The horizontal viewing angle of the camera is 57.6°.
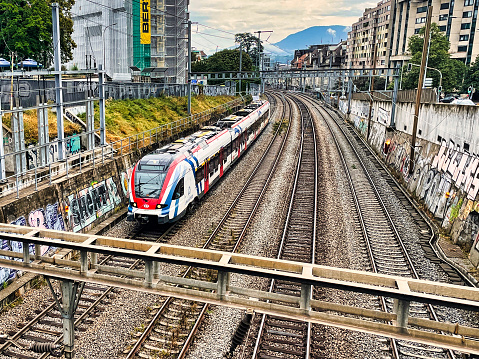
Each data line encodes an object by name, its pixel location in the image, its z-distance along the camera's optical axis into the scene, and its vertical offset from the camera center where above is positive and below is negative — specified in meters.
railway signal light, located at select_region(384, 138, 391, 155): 31.17 -3.86
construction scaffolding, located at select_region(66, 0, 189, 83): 58.00 +6.02
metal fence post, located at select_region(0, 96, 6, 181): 14.30 -2.93
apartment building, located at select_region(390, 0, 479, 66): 71.25 +11.81
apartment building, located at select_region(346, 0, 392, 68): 92.44 +12.18
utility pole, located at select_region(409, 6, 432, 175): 23.38 +0.72
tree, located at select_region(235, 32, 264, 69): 106.12 +10.55
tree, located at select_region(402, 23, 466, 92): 53.50 +3.65
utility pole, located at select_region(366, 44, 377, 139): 38.93 -1.72
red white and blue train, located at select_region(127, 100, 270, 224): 16.50 -3.78
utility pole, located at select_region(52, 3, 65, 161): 16.34 -0.04
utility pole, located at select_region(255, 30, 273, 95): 70.56 +5.96
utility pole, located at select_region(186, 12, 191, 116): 35.53 +1.86
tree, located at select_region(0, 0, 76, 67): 35.62 +4.30
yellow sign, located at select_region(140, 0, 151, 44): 52.38 +7.10
